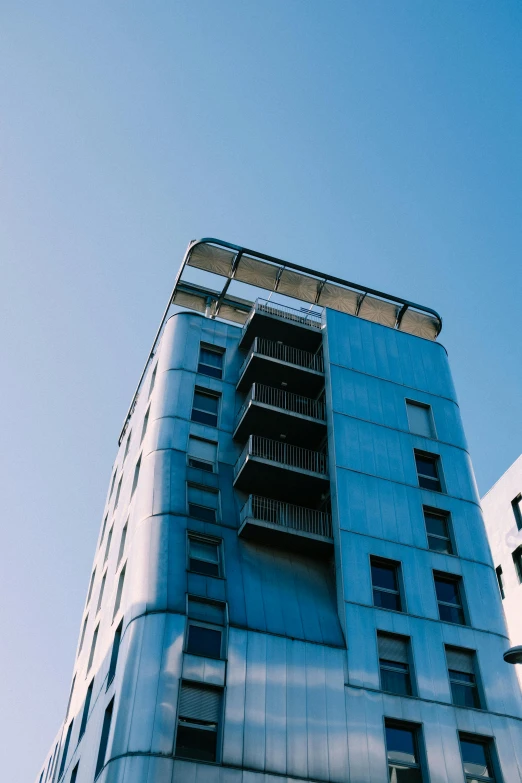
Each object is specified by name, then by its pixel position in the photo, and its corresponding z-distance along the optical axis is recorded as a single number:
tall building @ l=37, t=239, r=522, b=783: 25.28
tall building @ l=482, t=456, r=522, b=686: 46.03
